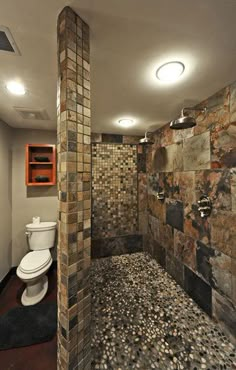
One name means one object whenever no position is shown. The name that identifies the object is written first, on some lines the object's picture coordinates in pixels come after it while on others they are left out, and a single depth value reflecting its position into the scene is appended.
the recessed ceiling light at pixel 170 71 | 1.10
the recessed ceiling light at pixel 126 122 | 2.14
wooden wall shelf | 2.40
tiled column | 0.78
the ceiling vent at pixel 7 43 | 0.84
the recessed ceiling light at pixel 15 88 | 1.32
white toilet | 1.83
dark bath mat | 1.42
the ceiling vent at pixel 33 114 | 1.84
